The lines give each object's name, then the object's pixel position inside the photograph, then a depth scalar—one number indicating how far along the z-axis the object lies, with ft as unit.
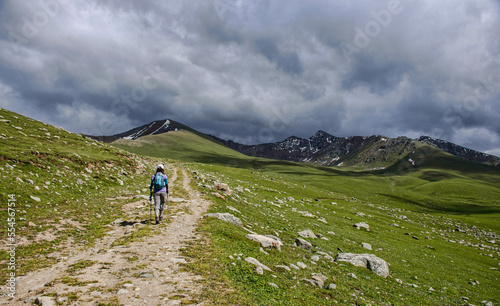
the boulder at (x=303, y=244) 65.10
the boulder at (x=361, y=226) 139.51
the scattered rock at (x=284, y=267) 39.48
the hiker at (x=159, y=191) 56.75
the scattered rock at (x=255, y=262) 36.31
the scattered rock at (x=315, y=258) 53.75
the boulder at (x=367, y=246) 92.76
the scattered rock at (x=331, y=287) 37.83
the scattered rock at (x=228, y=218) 65.10
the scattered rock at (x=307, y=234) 81.31
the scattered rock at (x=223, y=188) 122.81
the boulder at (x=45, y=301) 20.41
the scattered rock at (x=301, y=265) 44.62
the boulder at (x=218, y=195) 100.79
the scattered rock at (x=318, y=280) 37.88
